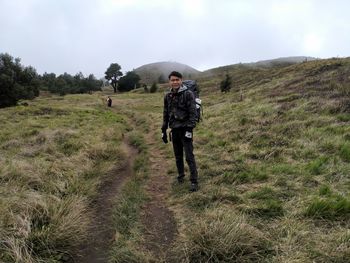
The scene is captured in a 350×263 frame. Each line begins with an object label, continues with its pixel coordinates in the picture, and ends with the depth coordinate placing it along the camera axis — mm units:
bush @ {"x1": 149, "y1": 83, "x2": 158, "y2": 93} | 61781
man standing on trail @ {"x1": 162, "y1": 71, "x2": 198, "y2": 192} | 6234
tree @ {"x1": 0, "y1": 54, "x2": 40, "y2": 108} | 42334
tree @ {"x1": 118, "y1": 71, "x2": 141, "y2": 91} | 83625
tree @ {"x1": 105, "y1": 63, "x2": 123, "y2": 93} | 89438
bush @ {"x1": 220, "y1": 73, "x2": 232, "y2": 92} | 41012
